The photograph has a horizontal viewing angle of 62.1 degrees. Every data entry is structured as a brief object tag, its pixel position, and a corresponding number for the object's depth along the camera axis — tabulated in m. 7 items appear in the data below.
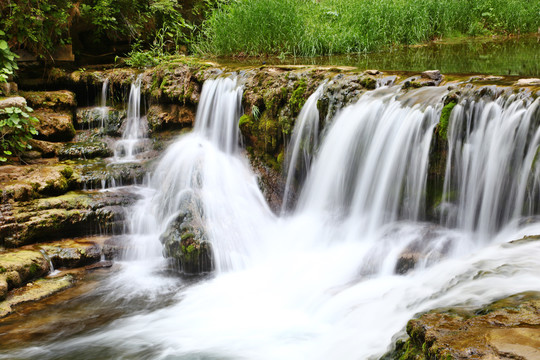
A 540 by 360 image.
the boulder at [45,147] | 7.37
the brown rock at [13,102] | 6.76
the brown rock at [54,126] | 7.67
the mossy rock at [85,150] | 7.55
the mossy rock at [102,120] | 8.59
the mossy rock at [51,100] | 8.10
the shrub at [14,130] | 6.66
